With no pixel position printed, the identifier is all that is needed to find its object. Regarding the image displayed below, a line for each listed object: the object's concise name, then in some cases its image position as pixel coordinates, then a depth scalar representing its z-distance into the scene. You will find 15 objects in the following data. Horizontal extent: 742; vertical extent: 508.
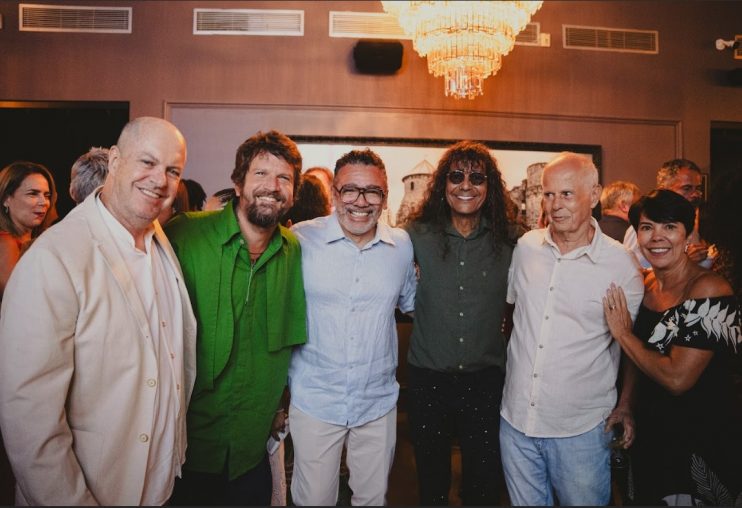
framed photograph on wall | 4.90
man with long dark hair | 2.30
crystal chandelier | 3.61
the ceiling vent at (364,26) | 4.90
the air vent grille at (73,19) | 4.77
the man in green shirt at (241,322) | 1.97
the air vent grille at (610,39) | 5.05
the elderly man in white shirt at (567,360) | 2.03
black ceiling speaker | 4.75
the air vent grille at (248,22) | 4.83
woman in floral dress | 1.88
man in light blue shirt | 2.19
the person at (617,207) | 3.75
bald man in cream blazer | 1.32
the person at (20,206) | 2.98
